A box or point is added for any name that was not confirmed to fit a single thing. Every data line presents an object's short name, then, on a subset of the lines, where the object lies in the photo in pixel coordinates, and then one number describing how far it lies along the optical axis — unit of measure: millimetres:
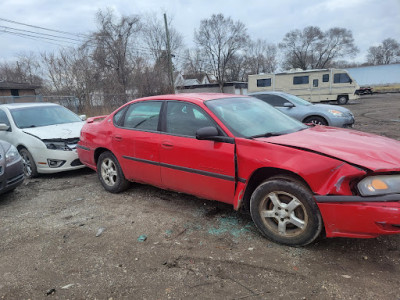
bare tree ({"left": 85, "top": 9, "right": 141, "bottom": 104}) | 24069
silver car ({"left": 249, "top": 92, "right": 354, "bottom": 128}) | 8805
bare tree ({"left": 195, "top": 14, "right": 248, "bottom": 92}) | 48281
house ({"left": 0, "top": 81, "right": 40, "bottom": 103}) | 33969
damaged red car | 2500
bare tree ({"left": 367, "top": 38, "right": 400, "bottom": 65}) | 77062
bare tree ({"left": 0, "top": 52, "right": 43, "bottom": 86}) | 45000
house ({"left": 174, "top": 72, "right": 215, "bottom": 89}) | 53375
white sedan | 5723
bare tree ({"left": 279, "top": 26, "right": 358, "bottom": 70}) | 63844
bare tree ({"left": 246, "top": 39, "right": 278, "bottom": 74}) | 70125
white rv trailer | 22016
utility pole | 25870
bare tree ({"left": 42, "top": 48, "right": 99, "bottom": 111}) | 20609
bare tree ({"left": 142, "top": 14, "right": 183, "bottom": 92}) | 26266
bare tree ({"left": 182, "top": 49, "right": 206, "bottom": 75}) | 45531
